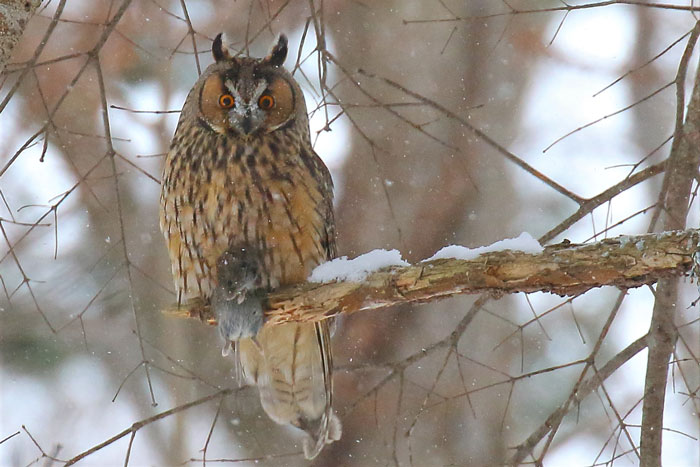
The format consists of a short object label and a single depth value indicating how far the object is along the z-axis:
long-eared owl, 6.09
